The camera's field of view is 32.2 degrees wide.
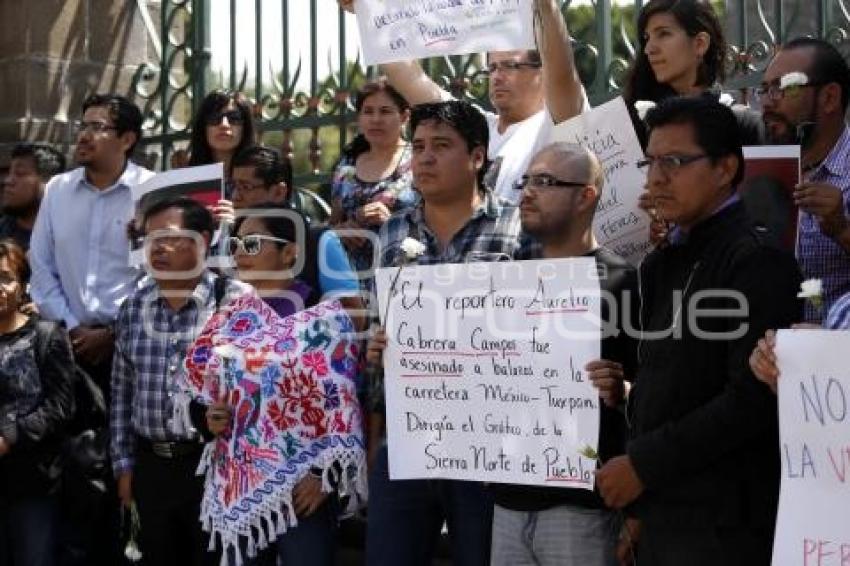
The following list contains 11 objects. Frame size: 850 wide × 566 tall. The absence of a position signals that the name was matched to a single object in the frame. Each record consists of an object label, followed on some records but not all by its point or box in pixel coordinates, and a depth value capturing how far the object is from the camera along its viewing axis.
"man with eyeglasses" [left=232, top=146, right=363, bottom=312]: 6.22
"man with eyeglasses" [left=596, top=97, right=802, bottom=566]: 3.81
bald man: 4.34
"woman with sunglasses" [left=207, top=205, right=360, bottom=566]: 5.11
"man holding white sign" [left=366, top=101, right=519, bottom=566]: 4.80
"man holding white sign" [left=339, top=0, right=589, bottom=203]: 5.28
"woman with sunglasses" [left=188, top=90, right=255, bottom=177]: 6.72
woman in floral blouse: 5.95
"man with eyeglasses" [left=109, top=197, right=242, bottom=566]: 5.61
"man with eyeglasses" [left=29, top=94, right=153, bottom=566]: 6.68
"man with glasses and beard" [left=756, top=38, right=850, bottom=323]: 4.49
